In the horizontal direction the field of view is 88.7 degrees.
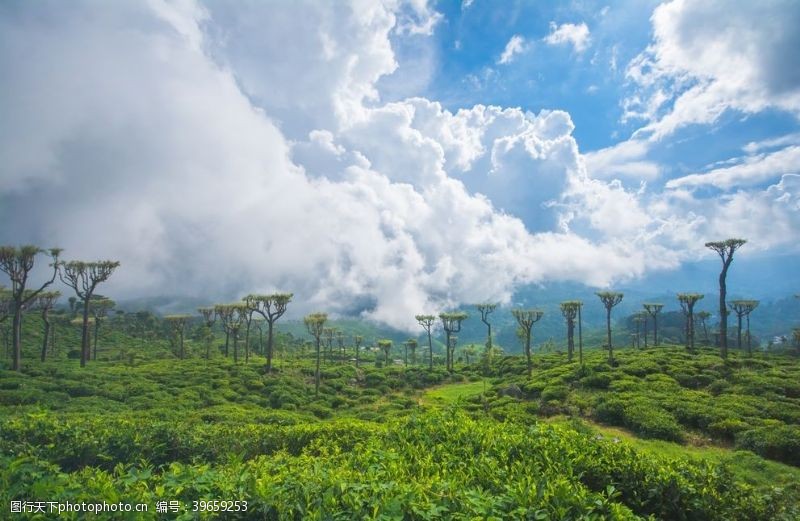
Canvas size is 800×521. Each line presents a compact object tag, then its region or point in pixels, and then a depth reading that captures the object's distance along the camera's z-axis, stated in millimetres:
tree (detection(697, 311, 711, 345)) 67200
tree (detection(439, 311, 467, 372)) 55125
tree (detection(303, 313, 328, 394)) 45000
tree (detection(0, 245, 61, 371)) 34188
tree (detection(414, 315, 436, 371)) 60391
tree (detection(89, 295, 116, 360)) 57938
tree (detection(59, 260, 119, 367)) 41125
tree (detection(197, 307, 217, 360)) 53219
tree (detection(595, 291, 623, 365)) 46344
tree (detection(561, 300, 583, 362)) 46375
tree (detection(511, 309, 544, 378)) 40534
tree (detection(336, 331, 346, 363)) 75681
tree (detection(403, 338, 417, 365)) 67500
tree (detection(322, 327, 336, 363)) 67212
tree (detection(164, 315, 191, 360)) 58612
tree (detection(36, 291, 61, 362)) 48031
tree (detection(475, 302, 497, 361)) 57481
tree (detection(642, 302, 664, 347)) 57156
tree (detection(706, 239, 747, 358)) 36672
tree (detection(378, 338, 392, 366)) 63900
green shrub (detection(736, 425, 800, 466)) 14898
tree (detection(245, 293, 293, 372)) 43406
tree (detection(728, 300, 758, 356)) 53688
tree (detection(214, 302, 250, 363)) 52188
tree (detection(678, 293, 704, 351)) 50447
